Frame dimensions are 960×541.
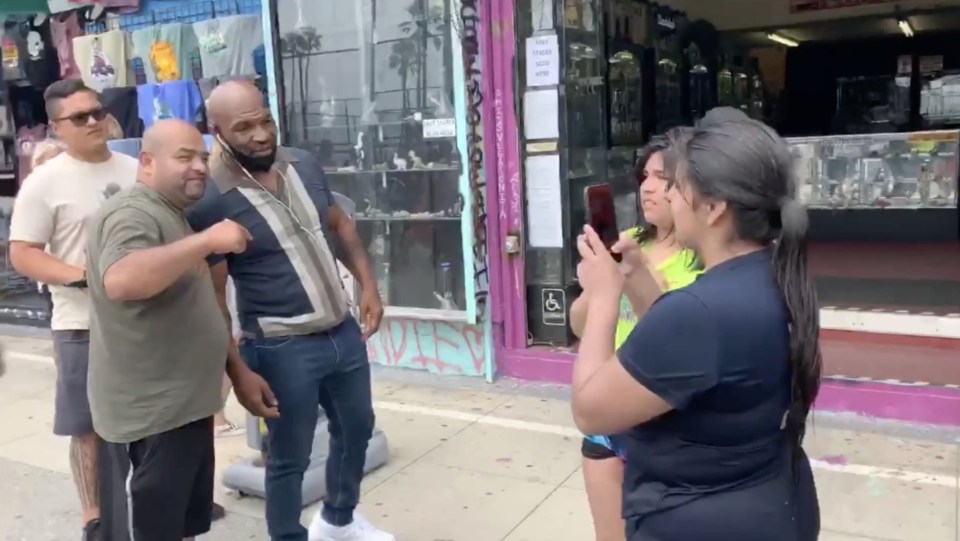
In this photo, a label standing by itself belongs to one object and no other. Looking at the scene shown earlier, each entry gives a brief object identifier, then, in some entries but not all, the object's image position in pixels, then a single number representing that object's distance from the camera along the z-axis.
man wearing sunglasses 3.28
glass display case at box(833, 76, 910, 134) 12.78
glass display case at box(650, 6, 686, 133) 8.16
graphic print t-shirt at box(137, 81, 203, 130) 6.70
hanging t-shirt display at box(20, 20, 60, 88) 7.84
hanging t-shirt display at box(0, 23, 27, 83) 7.88
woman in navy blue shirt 1.63
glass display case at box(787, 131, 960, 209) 7.24
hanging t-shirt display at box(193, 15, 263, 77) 6.55
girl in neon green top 2.53
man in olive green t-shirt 2.67
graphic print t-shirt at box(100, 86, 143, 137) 6.96
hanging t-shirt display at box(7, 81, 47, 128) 8.10
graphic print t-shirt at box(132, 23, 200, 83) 6.82
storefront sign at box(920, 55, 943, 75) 12.77
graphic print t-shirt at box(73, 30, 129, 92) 7.09
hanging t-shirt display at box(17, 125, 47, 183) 8.11
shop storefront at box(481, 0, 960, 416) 5.46
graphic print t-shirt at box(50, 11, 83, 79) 7.61
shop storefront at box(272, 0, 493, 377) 5.72
